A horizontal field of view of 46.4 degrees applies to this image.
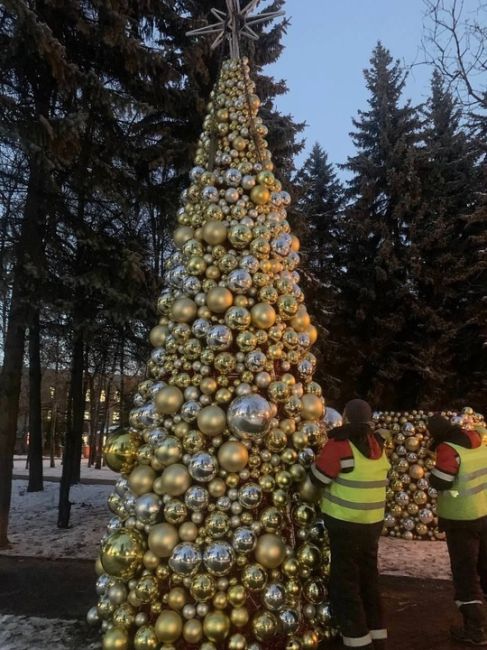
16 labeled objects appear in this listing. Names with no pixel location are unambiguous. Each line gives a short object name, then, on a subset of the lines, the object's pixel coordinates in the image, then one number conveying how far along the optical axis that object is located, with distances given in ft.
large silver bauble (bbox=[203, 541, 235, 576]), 11.94
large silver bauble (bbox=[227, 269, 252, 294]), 13.64
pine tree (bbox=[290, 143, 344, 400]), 46.91
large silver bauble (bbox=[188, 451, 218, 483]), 12.35
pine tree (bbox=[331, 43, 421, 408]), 52.95
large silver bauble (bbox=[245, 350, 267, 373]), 13.25
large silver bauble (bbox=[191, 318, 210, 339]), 13.48
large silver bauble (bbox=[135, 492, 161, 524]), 12.42
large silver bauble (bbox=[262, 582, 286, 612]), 12.19
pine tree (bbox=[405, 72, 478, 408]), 51.85
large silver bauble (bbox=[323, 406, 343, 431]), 14.87
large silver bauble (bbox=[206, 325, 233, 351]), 13.23
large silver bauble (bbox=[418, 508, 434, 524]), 29.89
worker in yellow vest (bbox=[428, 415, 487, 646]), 14.97
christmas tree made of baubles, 12.20
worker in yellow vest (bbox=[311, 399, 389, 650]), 12.48
